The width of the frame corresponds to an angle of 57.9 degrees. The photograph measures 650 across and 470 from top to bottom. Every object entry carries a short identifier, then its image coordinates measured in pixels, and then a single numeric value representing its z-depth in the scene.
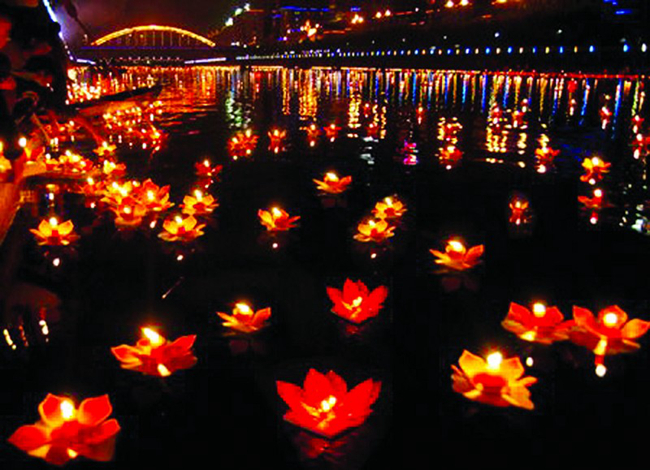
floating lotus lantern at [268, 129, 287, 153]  9.37
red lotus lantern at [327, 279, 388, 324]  3.32
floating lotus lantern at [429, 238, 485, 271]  4.19
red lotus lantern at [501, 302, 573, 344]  3.09
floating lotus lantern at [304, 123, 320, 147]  10.24
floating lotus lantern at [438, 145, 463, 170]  8.23
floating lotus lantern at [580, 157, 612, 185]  6.95
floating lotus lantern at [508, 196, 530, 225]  5.50
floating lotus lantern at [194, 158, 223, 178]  7.28
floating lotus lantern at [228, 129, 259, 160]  8.95
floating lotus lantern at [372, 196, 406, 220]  5.30
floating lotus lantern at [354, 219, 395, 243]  4.72
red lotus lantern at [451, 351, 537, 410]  2.52
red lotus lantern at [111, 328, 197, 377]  2.80
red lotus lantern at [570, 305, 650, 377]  2.98
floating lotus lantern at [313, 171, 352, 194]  6.34
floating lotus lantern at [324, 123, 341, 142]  10.38
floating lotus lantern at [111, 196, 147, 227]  5.18
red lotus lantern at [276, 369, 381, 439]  2.28
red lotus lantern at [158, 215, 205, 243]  4.73
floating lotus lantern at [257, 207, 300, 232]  5.03
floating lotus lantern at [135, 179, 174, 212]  5.43
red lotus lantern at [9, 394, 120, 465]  2.17
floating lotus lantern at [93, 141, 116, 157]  8.27
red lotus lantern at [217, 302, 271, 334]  3.22
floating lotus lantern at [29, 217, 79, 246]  4.56
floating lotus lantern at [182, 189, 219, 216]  5.37
